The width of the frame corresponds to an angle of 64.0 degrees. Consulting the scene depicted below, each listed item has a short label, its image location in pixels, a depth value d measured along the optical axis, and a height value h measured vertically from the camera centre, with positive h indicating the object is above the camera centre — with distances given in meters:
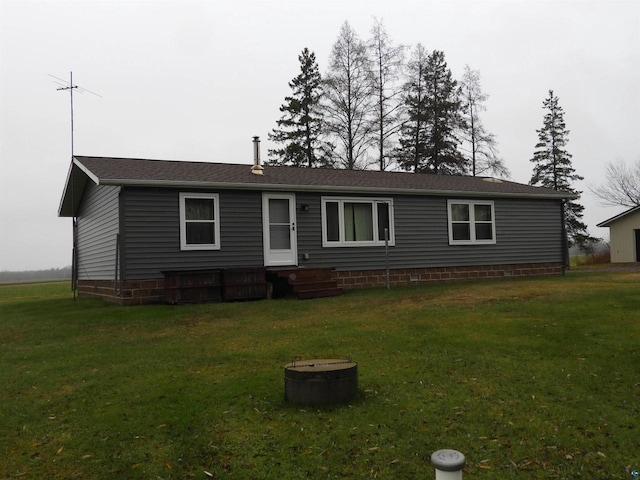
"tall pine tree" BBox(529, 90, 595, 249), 39.09 +8.44
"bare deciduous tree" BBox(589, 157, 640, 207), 41.91 +6.63
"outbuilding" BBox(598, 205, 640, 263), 29.62 +1.76
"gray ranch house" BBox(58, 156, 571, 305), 11.99 +1.18
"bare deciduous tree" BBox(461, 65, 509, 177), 34.22 +9.02
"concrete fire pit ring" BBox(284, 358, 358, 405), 4.59 -1.02
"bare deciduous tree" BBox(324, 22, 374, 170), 29.58 +10.20
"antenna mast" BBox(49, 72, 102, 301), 14.75 +2.69
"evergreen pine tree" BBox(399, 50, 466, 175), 32.66 +9.44
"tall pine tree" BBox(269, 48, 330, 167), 32.47 +9.64
